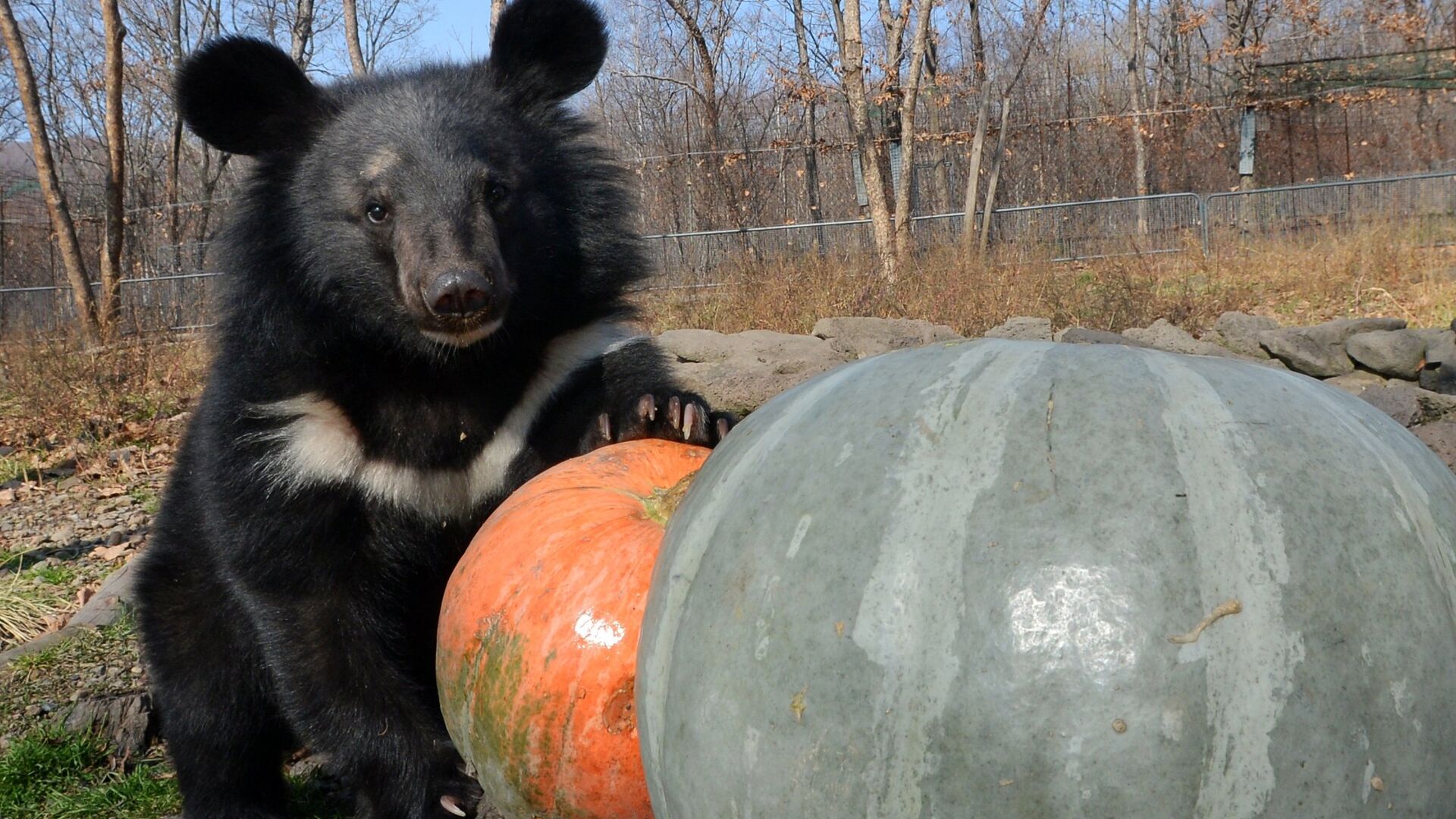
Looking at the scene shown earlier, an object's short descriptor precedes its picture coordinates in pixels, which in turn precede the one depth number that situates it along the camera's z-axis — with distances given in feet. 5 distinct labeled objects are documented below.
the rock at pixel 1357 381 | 19.35
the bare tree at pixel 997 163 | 53.47
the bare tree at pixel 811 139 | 70.90
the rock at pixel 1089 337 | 19.01
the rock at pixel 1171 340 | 22.21
